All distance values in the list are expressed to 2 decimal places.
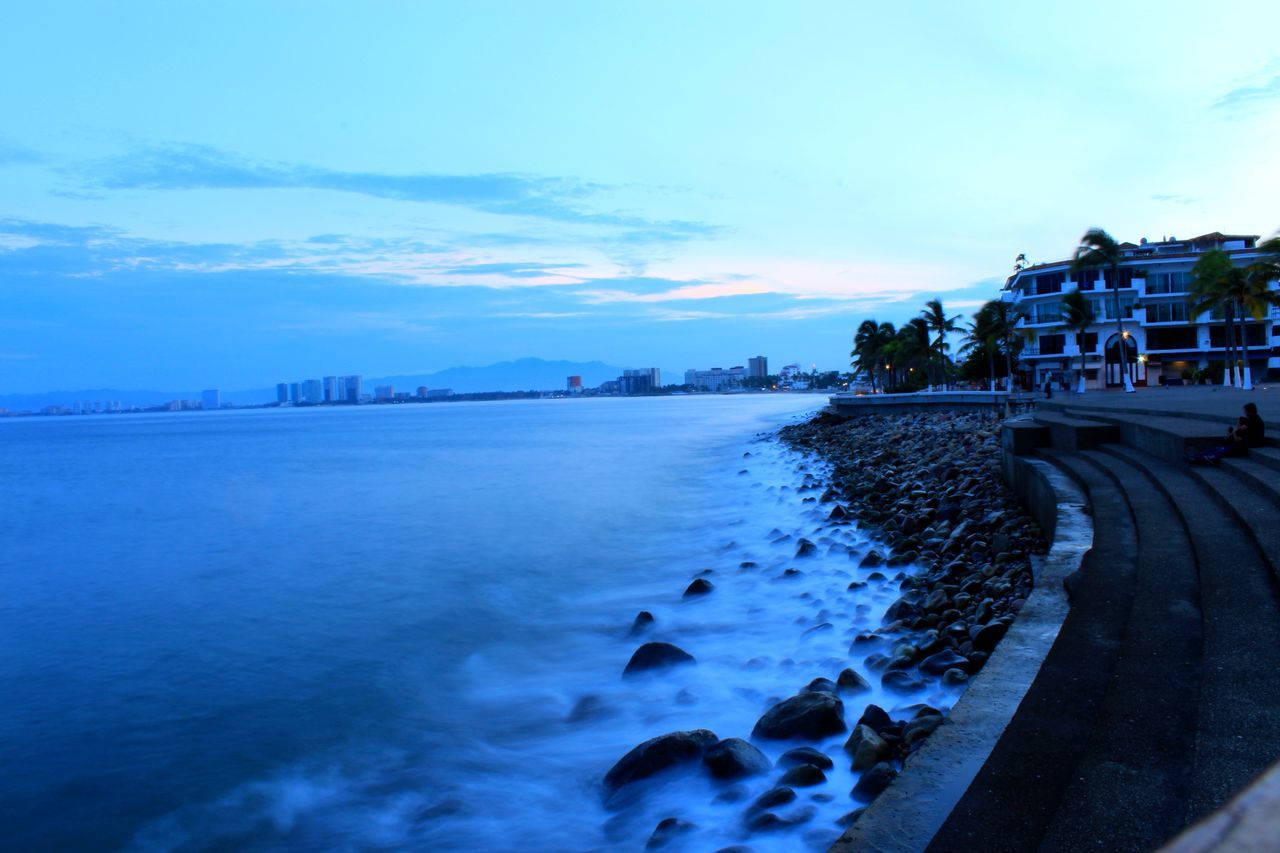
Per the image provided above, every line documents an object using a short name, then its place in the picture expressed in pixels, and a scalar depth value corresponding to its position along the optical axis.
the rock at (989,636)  7.68
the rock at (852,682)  7.81
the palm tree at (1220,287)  42.88
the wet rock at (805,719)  7.03
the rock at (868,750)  6.19
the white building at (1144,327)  59.62
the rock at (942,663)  7.60
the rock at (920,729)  6.05
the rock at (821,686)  7.90
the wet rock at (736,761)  6.62
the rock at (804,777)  6.16
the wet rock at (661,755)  7.01
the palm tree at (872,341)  102.62
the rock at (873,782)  5.79
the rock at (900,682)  7.54
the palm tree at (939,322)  75.56
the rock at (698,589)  13.86
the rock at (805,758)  6.36
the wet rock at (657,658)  10.08
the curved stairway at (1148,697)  3.41
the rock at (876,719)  6.61
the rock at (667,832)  5.98
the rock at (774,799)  6.01
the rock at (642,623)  12.10
